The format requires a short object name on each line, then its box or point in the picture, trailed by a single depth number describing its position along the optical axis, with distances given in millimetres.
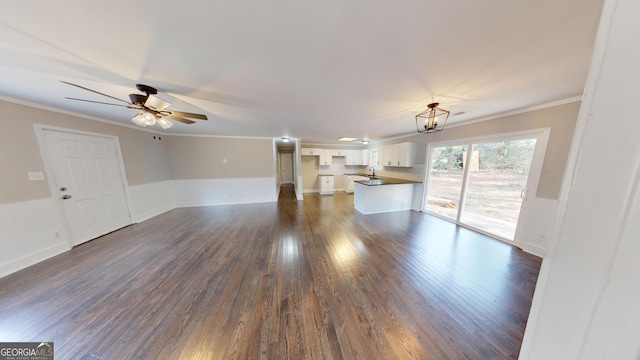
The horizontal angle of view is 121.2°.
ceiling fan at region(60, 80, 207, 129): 2004
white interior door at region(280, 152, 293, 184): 9062
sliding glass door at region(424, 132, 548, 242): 2926
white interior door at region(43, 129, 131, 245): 2854
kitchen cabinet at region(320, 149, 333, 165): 6828
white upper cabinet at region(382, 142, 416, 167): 4773
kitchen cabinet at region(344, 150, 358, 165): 7082
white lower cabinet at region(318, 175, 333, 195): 6770
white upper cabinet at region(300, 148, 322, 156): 6622
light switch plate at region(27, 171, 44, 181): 2535
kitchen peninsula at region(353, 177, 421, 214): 4504
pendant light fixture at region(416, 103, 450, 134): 2543
